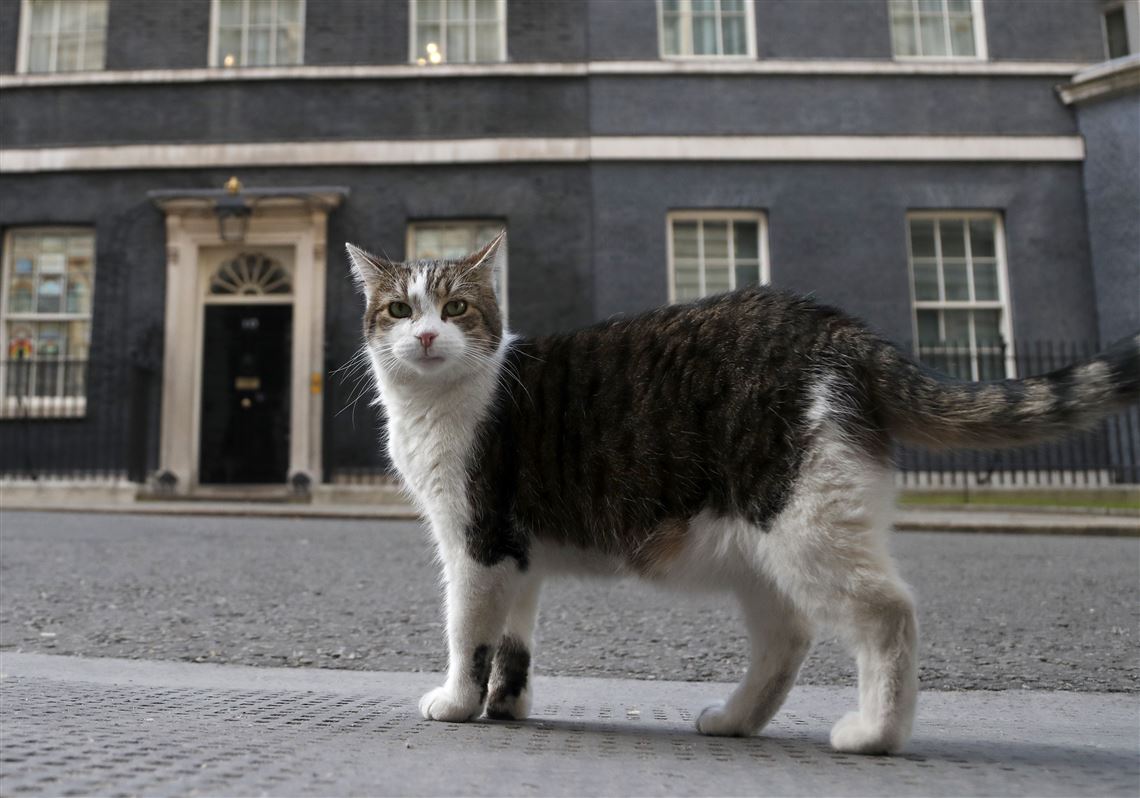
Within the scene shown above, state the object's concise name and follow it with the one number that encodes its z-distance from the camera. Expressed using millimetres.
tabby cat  2000
